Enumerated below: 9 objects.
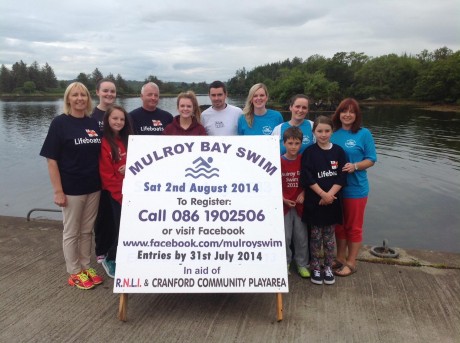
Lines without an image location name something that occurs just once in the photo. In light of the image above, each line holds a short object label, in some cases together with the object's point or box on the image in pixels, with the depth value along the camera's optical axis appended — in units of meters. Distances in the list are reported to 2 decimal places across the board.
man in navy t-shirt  4.66
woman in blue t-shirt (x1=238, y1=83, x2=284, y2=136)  4.42
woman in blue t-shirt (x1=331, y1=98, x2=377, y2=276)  4.12
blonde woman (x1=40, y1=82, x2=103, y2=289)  3.71
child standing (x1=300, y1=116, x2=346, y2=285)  3.95
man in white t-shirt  4.58
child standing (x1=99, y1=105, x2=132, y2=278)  3.89
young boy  3.95
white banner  3.35
